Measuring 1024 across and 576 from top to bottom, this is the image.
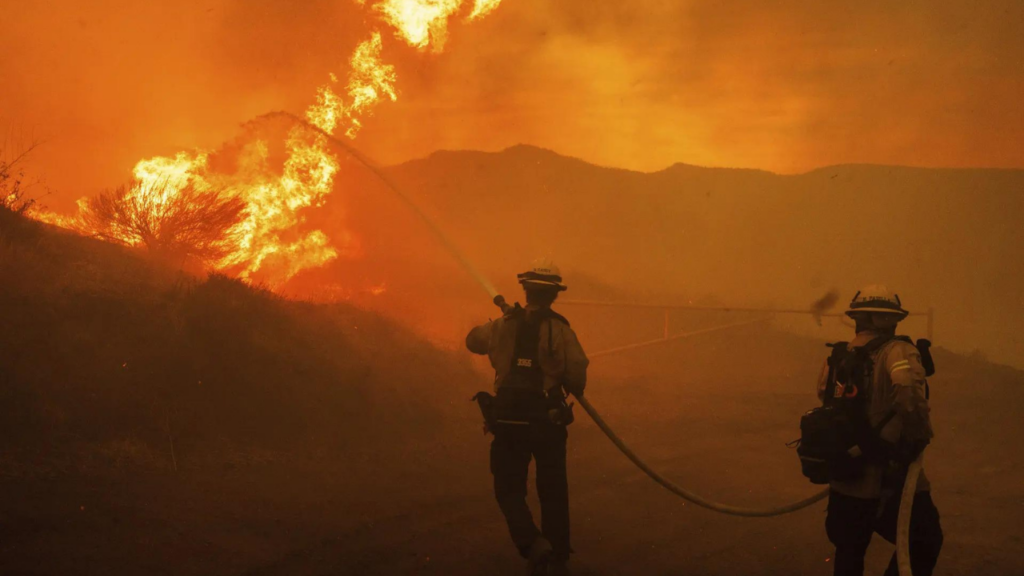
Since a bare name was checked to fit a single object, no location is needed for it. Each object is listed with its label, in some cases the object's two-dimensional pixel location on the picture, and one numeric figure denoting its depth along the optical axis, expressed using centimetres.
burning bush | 1388
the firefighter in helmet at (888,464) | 424
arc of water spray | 787
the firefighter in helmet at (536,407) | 539
